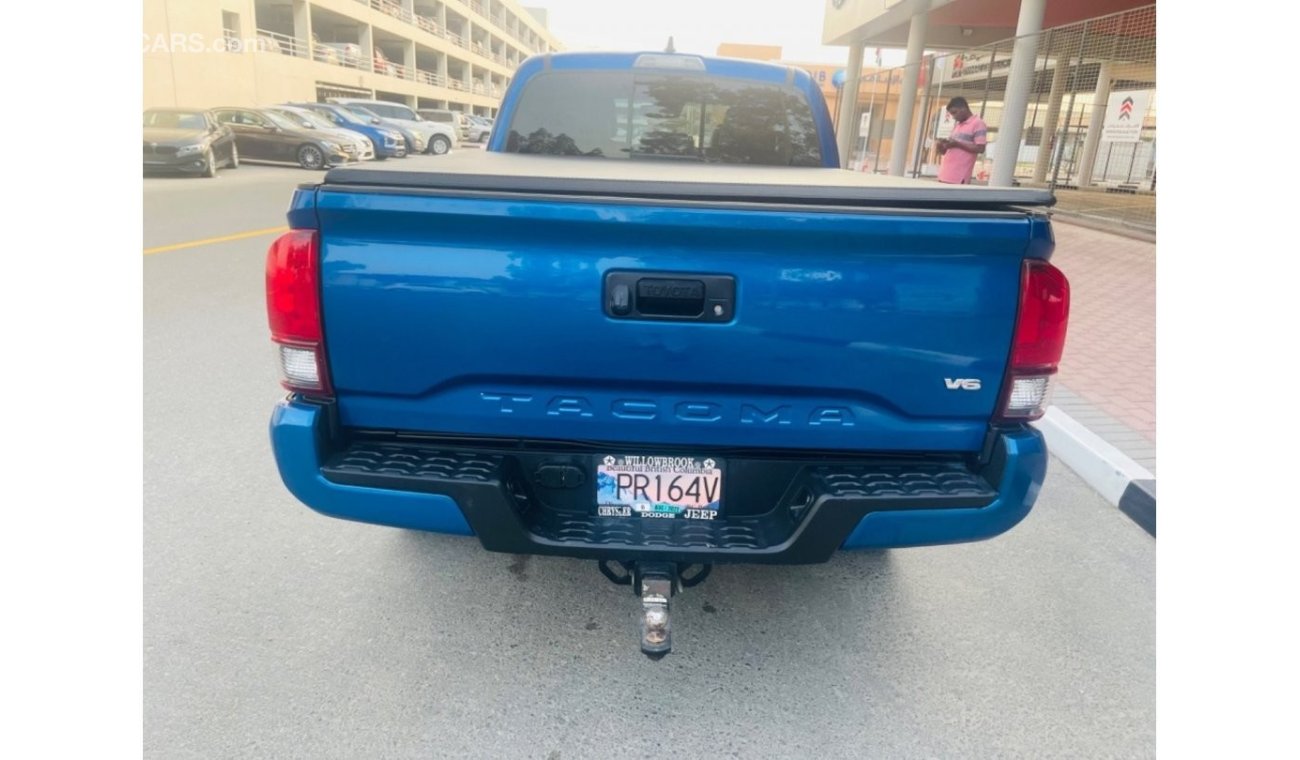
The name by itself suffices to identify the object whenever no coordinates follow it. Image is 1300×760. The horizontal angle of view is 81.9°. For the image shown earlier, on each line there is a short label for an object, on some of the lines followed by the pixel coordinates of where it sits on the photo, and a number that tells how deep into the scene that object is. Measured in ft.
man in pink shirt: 29.50
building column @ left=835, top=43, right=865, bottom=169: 77.77
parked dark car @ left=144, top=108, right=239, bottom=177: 53.42
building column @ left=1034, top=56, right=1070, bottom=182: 51.19
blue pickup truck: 6.18
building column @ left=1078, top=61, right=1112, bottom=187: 68.58
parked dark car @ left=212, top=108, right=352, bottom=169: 64.64
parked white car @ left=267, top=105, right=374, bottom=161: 64.75
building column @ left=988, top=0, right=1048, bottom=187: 42.68
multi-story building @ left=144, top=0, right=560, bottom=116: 91.25
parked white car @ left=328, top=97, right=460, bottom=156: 82.38
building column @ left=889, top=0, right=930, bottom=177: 61.82
